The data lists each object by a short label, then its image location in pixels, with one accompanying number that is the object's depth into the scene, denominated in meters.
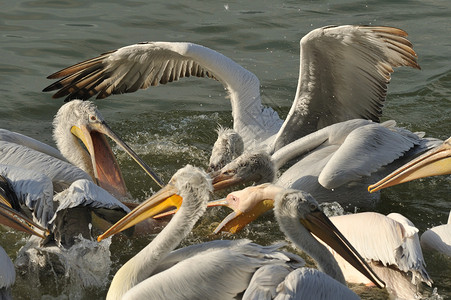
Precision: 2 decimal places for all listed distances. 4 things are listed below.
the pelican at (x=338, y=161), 9.32
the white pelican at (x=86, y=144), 9.34
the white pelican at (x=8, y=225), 6.64
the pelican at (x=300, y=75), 10.54
